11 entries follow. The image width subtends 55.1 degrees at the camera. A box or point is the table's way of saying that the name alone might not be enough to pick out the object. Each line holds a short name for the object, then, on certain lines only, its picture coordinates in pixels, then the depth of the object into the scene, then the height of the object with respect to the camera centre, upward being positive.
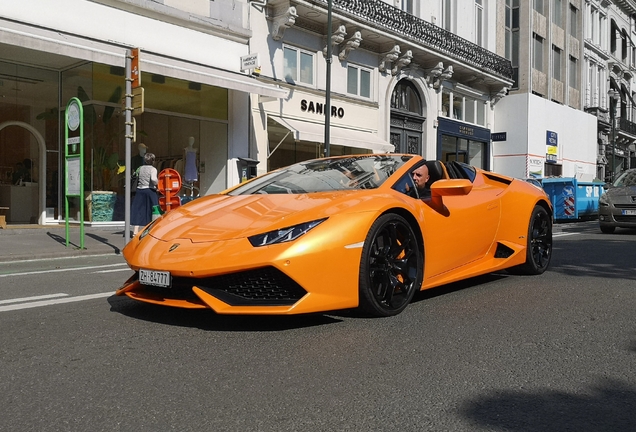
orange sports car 3.57 -0.20
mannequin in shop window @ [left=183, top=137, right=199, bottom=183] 16.33 +1.26
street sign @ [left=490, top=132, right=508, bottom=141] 29.28 +3.65
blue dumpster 20.19 +0.49
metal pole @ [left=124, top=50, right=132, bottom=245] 10.05 +1.57
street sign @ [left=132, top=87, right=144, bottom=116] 9.89 +1.81
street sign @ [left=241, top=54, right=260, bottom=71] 15.99 +3.94
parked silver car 12.75 +0.13
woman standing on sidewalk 10.87 +0.22
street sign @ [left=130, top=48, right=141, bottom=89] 10.05 +2.35
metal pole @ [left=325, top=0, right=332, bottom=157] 15.63 +3.18
